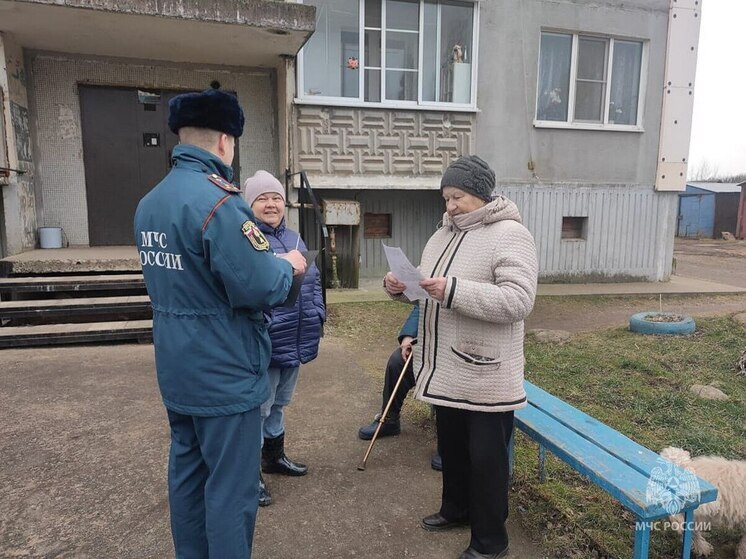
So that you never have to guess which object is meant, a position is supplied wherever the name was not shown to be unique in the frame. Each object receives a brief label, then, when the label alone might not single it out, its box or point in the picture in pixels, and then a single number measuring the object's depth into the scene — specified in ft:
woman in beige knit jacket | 6.72
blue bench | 6.35
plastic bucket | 23.90
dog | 7.43
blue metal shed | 78.69
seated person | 10.84
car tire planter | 19.60
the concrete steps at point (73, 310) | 17.12
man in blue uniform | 5.53
